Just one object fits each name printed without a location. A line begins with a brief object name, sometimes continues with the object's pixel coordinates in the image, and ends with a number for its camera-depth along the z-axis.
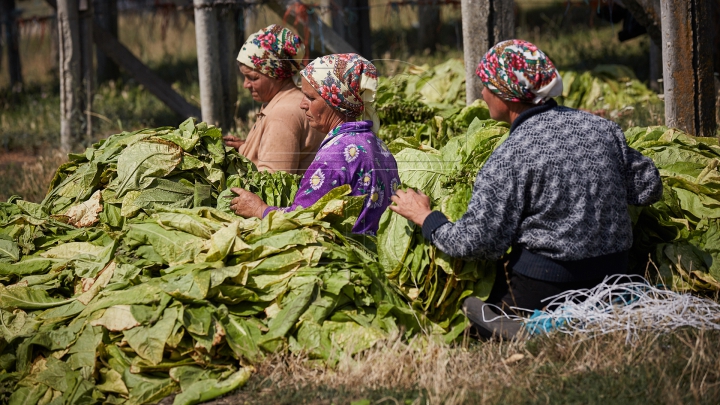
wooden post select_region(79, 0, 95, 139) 17.87
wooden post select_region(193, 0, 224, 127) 15.04
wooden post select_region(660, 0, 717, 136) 10.83
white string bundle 6.87
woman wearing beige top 9.63
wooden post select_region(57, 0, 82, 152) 17.48
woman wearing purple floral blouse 8.09
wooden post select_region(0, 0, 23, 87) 27.75
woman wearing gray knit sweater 6.79
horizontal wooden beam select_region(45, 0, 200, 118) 19.25
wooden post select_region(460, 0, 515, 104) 12.37
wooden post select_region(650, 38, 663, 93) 18.50
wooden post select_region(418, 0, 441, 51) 30.28
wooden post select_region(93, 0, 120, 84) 25.41
